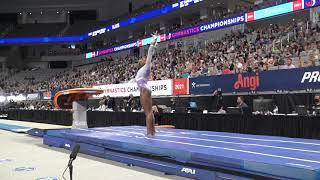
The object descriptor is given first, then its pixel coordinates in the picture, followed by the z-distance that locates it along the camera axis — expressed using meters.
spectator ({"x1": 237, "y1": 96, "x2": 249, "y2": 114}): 11.53
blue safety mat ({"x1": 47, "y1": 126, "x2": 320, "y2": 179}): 4.63
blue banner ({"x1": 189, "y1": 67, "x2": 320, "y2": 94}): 11.13
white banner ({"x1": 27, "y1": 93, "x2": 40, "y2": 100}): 32.72
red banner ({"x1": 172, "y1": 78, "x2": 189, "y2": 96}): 15.80
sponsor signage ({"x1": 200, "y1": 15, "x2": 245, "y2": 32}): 24.23
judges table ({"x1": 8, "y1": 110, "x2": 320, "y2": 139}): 9.35
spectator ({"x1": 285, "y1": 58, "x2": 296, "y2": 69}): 12.71
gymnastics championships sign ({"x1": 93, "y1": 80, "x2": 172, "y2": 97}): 17.06
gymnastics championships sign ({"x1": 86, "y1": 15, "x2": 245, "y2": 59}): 24.65
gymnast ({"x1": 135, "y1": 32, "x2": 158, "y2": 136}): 7.78
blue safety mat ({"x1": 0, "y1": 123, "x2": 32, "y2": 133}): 15.93
